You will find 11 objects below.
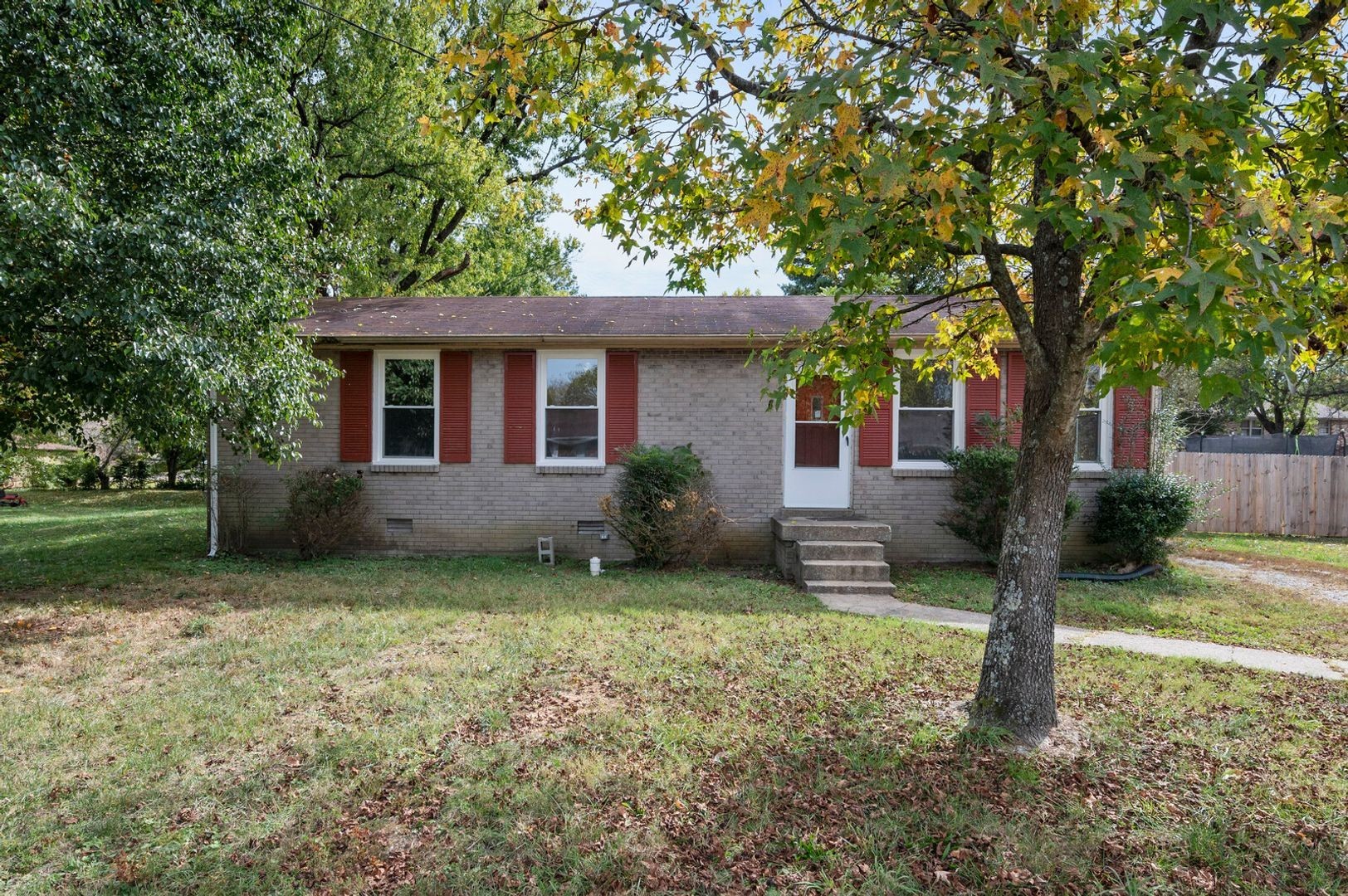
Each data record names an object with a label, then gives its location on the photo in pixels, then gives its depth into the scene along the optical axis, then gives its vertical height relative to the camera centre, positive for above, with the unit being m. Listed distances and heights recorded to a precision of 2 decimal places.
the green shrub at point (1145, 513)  8.98 -0.77
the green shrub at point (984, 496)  8.98 -0.60
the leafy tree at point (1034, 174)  2.59 +1.22
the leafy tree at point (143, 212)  5.47 +1.87
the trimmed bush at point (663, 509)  8.91 -0.81
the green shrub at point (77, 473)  21.80 -1.06
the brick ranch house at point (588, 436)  9.86 +0.15
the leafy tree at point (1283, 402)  21.77 +1.74
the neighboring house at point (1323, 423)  31.05 +1.37
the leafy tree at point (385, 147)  15.05 +6.53
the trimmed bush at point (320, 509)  9.59 -0.92
